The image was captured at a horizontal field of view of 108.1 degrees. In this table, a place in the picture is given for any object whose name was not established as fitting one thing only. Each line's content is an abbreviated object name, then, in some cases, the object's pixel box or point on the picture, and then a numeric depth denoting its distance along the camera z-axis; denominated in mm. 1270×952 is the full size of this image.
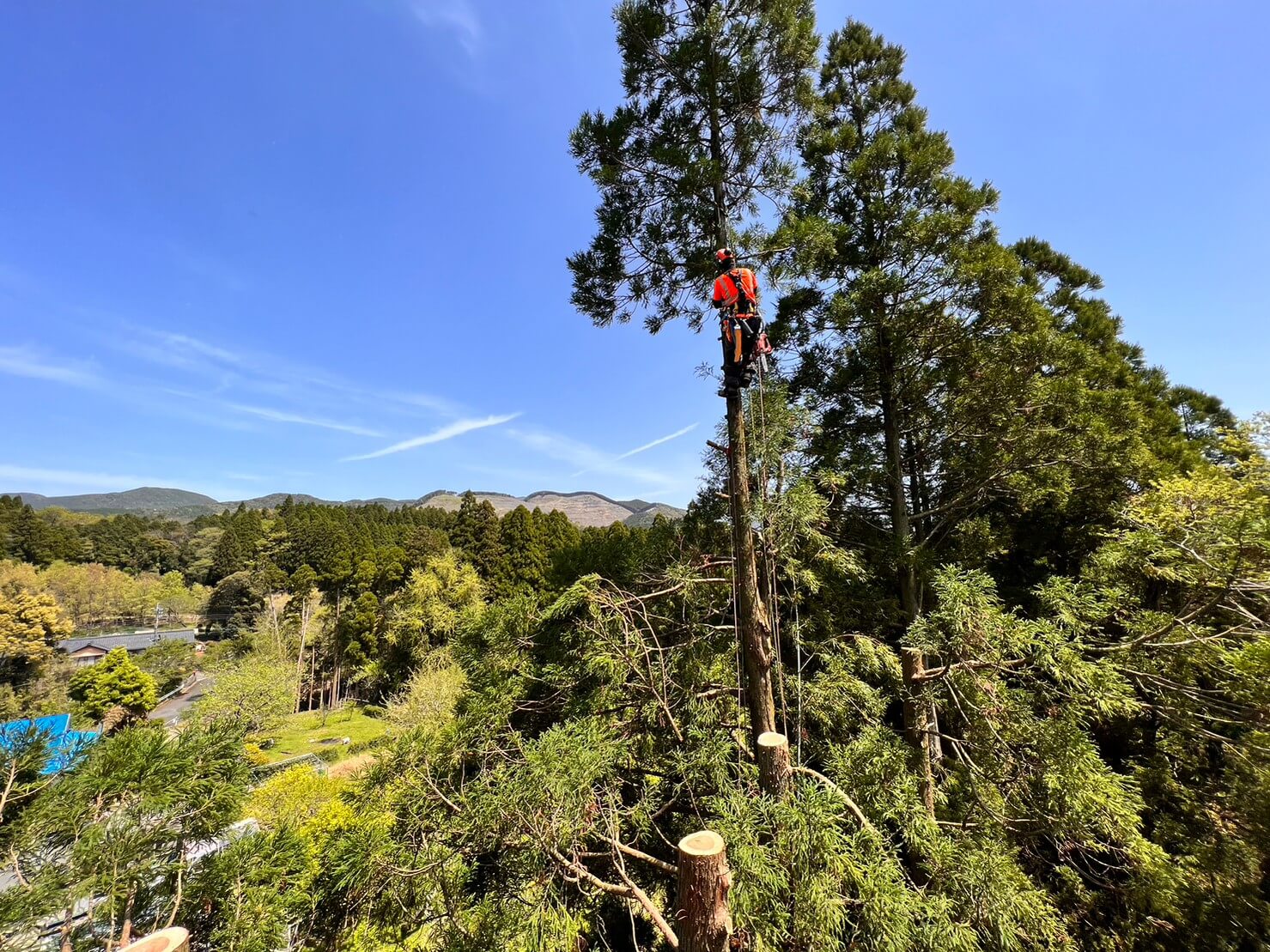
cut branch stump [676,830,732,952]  2367
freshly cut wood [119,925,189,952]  2080
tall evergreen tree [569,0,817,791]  4086
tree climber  3947
